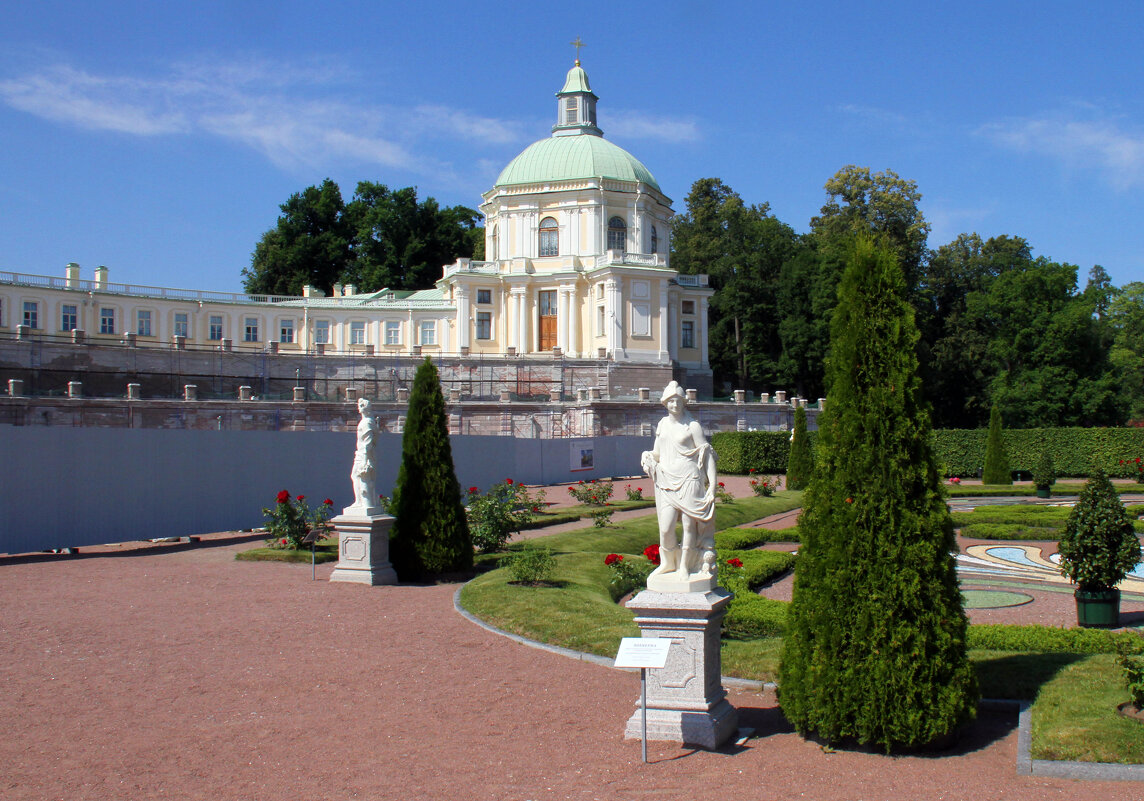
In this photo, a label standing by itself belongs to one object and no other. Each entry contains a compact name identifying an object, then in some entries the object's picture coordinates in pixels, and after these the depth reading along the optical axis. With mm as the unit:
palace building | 55531
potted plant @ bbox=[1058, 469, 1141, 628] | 12656
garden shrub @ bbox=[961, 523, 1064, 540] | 22234
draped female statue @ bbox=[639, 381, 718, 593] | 8281
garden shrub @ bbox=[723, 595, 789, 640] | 12250
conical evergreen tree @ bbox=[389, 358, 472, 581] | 16391
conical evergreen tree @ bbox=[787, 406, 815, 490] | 34812
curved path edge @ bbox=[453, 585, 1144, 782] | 7035
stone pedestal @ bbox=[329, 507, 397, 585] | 15867
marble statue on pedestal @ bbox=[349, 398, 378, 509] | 16297
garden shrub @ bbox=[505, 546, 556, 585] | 14750
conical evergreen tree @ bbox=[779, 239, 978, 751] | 7609
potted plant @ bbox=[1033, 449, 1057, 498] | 32969
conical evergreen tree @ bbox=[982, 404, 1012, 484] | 38469
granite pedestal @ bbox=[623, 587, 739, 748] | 7918
